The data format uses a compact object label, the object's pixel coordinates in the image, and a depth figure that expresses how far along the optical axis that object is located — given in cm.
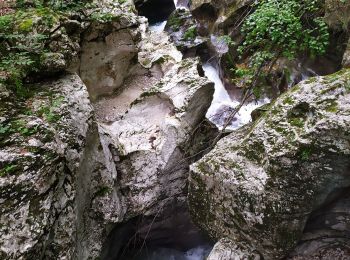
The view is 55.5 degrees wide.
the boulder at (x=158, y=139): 682
